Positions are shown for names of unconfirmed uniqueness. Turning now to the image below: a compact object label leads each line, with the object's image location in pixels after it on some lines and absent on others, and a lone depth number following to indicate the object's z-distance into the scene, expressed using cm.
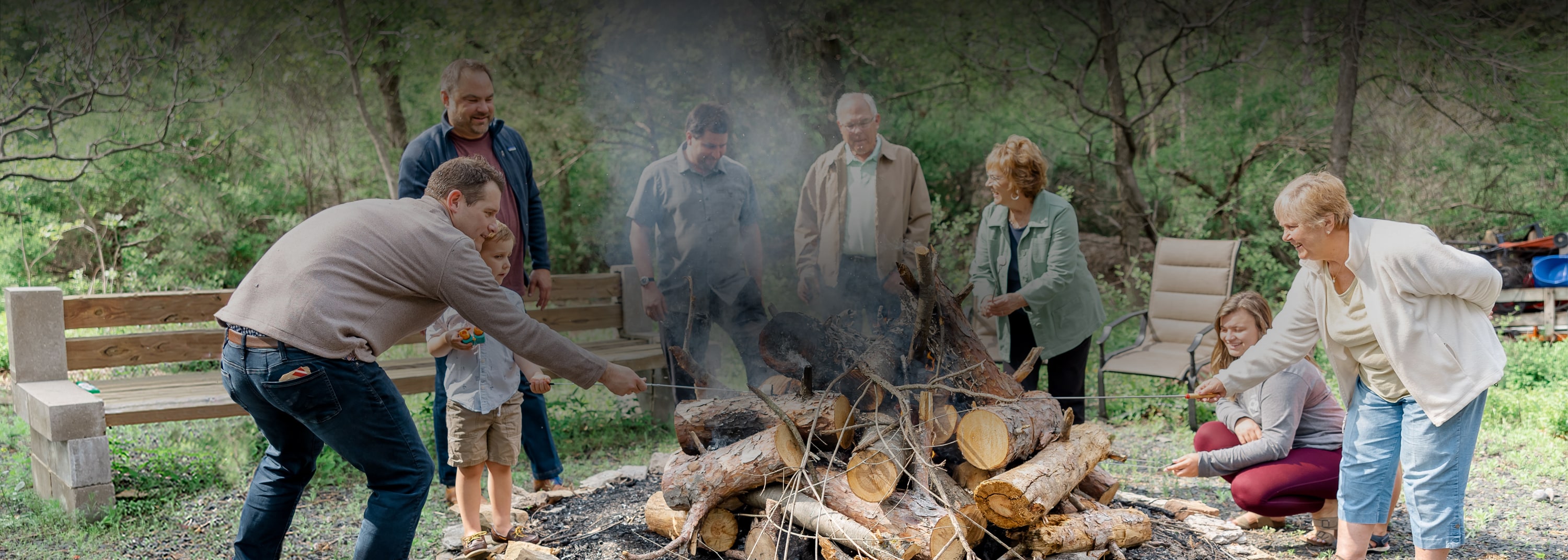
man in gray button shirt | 404
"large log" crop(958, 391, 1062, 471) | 278
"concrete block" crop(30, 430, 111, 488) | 354
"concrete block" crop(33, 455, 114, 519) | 356
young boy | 303
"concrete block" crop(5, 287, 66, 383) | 381
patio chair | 537
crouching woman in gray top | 311
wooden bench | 356
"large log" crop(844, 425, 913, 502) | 272
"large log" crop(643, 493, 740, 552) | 289
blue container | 627
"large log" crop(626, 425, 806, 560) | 282
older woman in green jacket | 376
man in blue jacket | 340
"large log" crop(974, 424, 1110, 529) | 260
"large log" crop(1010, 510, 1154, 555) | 267
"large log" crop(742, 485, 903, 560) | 262
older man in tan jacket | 393
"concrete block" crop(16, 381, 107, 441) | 349
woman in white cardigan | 241
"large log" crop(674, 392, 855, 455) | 310
